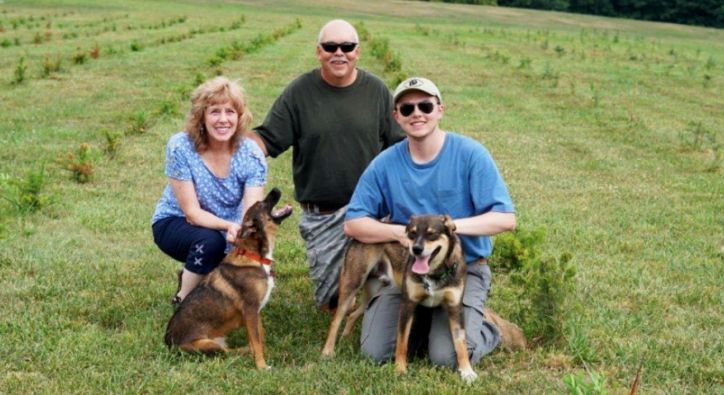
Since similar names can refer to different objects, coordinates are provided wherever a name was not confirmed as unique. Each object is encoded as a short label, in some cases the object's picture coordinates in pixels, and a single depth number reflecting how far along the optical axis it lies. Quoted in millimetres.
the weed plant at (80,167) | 11195
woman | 6098
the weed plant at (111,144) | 12828
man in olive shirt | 6738
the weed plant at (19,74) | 20562
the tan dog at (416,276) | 4961
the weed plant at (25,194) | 9445
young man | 5473
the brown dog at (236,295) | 5559
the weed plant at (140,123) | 14926
